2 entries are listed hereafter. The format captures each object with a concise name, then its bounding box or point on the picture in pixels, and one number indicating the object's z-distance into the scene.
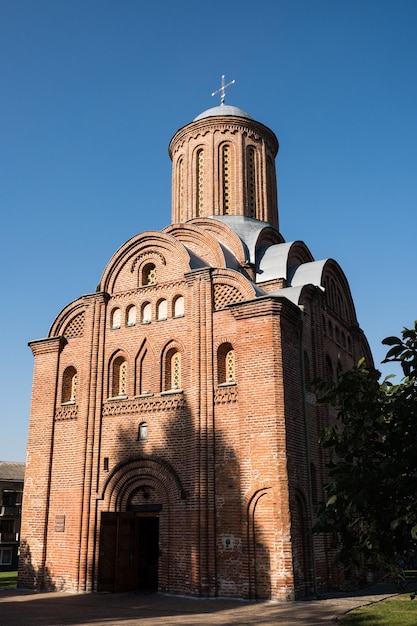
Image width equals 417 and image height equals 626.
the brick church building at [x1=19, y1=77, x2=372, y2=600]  12.62
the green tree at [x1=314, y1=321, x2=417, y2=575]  4.69
